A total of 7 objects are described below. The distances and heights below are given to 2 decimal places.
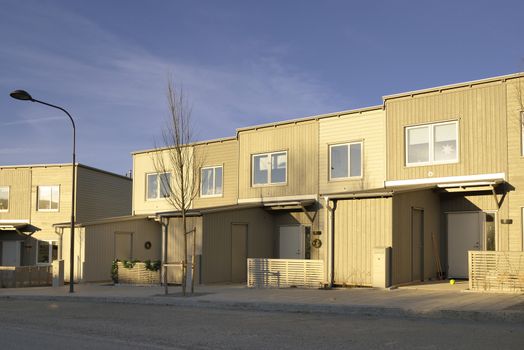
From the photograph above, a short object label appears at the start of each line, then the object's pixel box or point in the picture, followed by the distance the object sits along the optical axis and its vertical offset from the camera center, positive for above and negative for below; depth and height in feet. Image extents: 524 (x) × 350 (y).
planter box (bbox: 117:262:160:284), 79.30 -6.88
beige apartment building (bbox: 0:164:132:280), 113.60 +2.65
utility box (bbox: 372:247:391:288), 60.64 -4.30
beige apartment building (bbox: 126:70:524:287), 63.82 +3.53
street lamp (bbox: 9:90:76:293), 66.39 +12.64
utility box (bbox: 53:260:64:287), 82.53 -6.92
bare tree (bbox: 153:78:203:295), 62.54 +7.29
